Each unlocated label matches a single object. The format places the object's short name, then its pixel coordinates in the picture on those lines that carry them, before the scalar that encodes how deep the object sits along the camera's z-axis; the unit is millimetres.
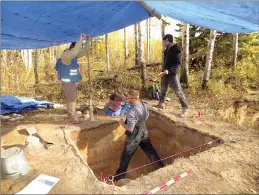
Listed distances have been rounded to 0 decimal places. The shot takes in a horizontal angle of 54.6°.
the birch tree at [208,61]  8812
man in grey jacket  4219
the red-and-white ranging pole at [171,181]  3026
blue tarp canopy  3289
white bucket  3393
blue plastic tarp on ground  6762
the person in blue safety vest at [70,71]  4957
